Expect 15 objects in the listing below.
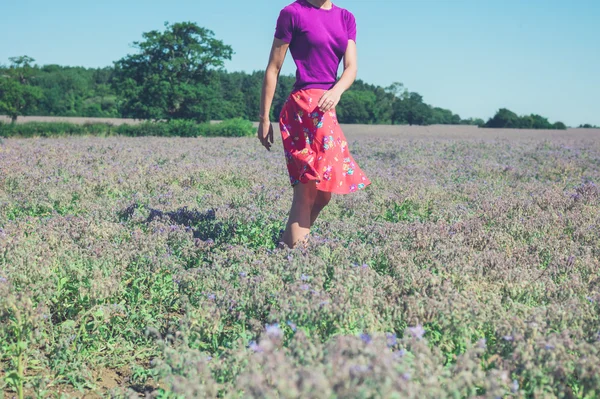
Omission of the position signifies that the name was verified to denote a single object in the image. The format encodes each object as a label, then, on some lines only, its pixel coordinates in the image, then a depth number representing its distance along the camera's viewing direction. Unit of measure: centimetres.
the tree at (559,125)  5544
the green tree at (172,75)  4391
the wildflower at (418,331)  200
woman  381
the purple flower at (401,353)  192
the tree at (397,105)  9922
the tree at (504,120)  5628
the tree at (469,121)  9999
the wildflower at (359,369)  150
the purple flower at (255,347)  184
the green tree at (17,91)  6322
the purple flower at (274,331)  189
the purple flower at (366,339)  185
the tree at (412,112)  9719
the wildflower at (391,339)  194
